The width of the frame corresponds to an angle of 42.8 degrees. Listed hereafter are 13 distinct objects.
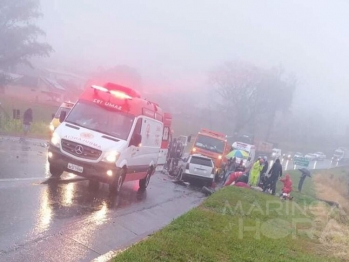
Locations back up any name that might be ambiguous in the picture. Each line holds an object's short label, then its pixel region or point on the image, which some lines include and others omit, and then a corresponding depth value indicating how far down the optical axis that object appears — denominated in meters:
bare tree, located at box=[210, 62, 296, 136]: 76.56
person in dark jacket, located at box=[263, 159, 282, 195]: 19.94
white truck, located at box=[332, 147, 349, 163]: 83.00
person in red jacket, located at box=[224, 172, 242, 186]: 19.97
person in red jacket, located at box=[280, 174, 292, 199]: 18.44
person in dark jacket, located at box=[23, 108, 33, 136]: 25.02
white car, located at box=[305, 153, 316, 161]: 73.75
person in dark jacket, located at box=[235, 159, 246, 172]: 24.06
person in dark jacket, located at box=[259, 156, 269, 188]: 20.92
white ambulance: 11.30
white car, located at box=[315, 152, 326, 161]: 78.10
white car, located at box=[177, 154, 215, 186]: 21.25
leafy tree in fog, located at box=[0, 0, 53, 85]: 42.91
